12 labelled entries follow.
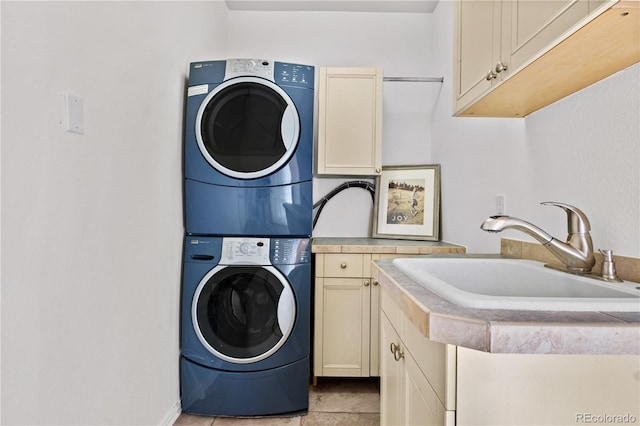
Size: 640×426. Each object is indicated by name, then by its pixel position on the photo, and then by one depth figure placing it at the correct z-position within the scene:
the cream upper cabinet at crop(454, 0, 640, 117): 0.77
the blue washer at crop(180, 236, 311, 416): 1.90
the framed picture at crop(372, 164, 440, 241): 2.49
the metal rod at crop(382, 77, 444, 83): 2.54
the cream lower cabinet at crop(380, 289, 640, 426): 0.64
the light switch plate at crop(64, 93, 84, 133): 1.10
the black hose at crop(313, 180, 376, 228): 2.69
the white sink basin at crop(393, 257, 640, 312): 0.70
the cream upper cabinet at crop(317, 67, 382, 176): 2.40
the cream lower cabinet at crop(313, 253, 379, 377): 2.14
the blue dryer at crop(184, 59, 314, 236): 1.93
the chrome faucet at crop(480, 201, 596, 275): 1.03
